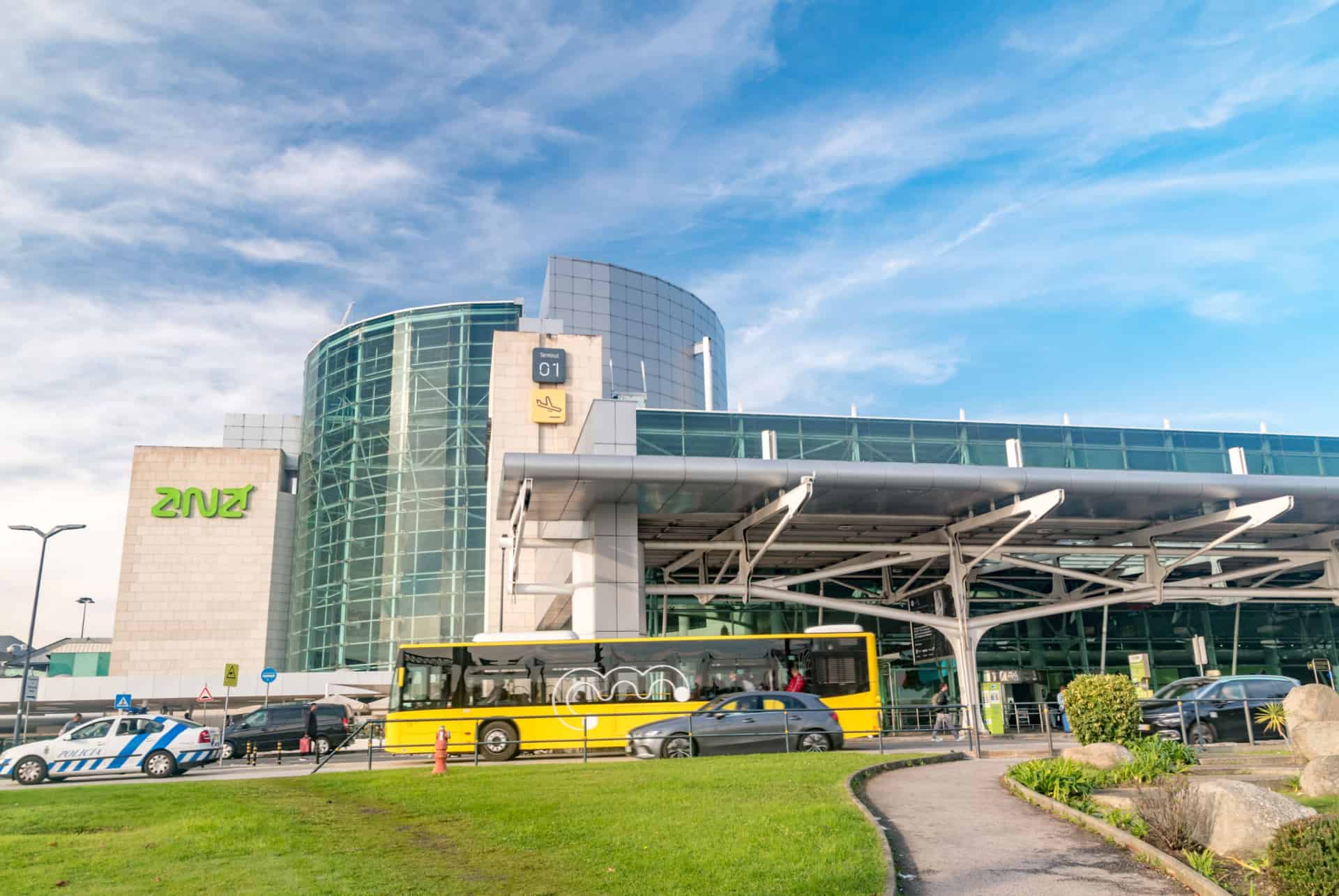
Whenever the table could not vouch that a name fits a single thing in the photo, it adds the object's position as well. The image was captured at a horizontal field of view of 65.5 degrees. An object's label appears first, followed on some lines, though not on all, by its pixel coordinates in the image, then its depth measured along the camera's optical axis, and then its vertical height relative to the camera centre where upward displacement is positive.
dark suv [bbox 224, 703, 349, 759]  30.69 -1.41
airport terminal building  29.62 +4.93
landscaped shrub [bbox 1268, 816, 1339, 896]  6.71 -1.29
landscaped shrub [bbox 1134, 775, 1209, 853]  9.34 -1.39
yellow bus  24.28 -0.32
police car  22.27 -1.43
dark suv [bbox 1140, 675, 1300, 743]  22.70 -1.05
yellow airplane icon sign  57.50 +14.55
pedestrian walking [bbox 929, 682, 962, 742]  30.36 -1.69
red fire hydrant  18.14 -1.33
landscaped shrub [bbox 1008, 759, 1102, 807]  12.41 -1.42
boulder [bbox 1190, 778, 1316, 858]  8.84 -1.35
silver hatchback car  20.25 -1.14
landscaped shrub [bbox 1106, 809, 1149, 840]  9.81 -1.53
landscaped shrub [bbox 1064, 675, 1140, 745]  16.38 -0.75
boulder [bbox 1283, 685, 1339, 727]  16.70 -0.75
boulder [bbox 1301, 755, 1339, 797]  11.98 -1.37
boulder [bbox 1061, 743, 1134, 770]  14.60 -1.30
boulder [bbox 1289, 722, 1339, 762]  14.43 -1.13
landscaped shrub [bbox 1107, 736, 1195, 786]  13.70 -1.36
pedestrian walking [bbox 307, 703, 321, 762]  31.19 -1.39
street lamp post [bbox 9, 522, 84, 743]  38.84 +3.55
